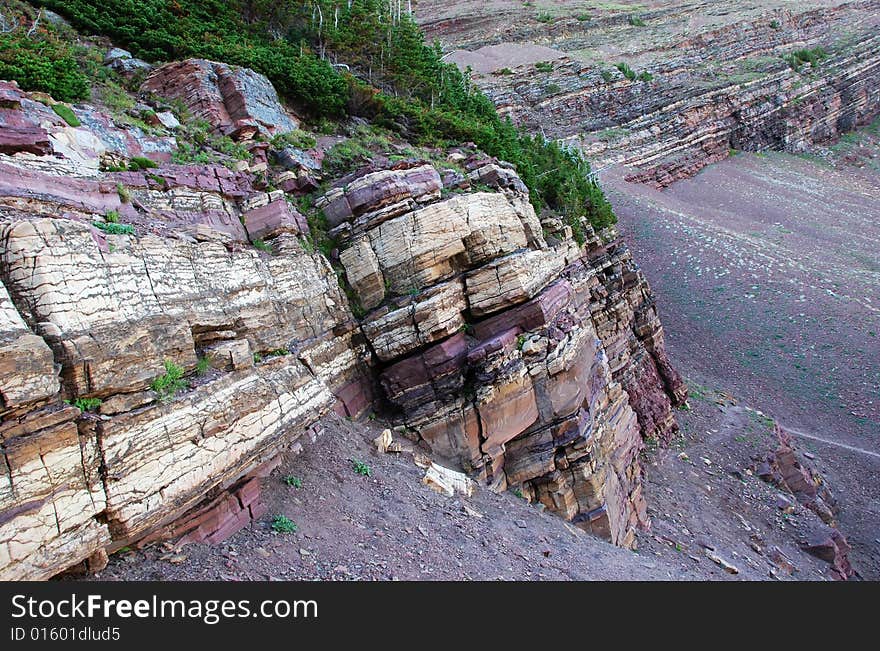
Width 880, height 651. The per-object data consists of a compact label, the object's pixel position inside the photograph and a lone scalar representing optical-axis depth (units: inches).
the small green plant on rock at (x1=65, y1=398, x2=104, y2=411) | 241.4
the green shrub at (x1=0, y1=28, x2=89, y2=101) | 407.2
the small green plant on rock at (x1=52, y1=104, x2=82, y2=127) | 370.0
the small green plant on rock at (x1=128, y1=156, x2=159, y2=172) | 380.2
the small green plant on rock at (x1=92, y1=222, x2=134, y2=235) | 300.7
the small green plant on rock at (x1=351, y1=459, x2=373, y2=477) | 394.6
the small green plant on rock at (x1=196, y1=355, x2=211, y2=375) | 306.9
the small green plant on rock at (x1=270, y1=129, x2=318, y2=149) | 546.3
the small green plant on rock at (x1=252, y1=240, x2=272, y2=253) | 408.4
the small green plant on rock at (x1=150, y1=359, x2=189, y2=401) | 275.7
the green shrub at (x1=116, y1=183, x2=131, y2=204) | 341.1
